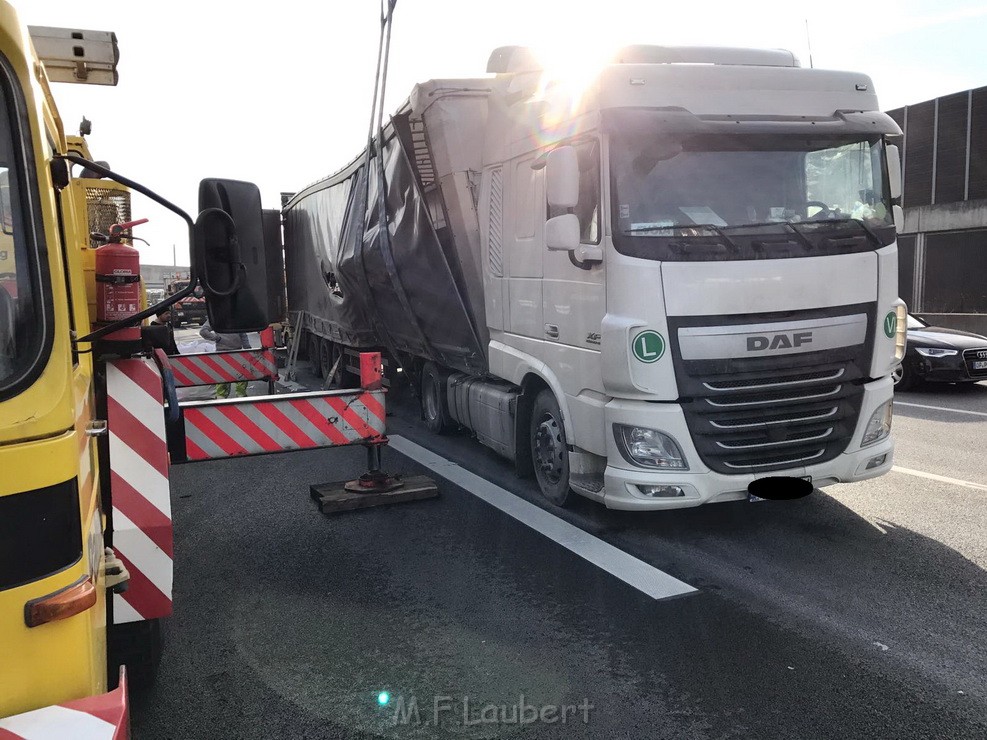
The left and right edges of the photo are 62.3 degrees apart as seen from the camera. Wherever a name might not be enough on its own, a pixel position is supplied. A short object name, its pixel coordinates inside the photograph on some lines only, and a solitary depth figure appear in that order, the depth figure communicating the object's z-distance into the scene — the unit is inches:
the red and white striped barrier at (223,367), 317.1
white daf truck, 196.9
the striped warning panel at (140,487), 135.6
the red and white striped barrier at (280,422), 207.8
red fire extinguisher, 137.5
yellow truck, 79.7
